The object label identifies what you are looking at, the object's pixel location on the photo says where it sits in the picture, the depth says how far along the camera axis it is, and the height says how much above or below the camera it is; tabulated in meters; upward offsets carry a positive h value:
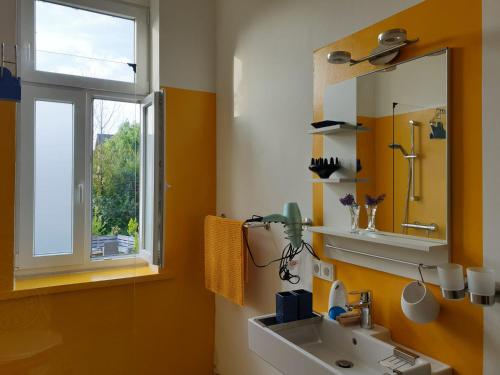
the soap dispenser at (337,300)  1.73 -0.45
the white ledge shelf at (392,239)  1.36 -0.17
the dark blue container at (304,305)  1.80 -0.49
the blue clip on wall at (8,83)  2.24 +0.58
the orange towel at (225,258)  2.29 -0.39
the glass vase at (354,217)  1.71 -0.11
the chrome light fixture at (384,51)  1.48 +0.53
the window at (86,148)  2.42 +0.26
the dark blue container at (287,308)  1.78 -0.50
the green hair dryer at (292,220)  1.92 -0.14
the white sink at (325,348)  1.37 -0.59
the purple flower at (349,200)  1.73 -0.04
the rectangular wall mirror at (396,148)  1.41 +0.17
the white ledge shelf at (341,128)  1.74 +0.26
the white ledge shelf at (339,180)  1.74 +0.04
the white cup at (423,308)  1.36 -0.38
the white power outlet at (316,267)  1.95 -0.36
